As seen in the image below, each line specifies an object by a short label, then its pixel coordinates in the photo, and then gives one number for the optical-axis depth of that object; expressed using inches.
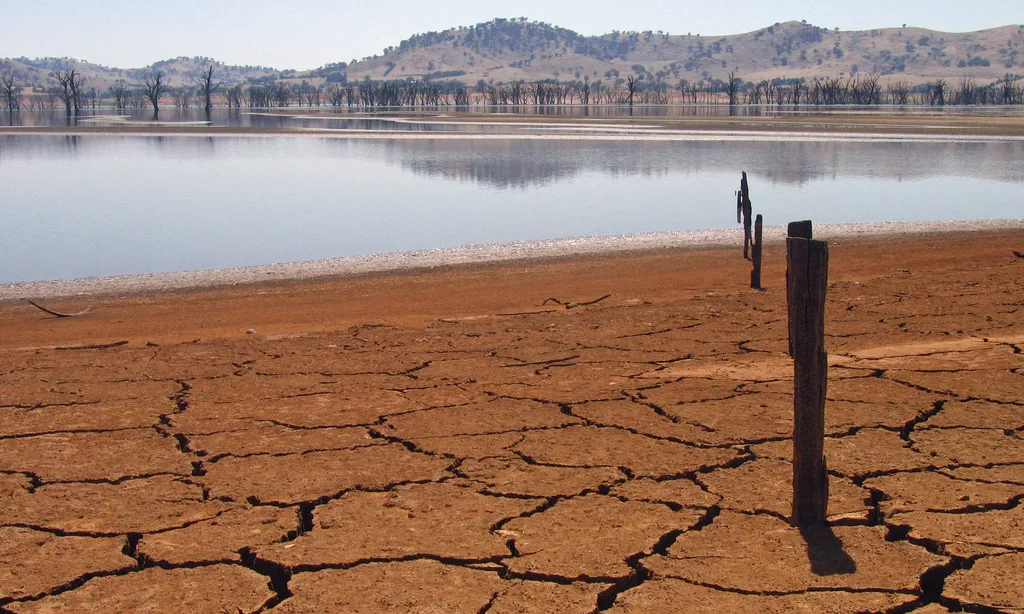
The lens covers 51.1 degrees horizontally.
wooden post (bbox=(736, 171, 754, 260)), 496.2
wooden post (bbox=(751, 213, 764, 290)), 423.9
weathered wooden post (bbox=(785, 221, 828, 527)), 163.8
